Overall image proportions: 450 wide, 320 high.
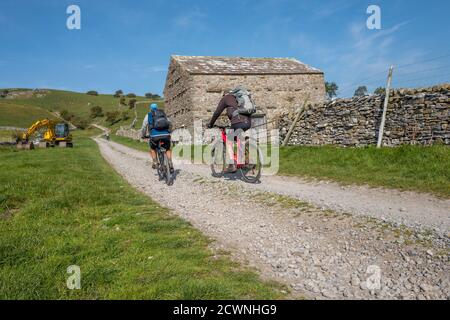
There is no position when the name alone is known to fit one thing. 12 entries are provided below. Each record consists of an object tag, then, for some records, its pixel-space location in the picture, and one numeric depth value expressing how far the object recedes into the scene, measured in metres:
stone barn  26.77
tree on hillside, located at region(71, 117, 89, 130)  89.68
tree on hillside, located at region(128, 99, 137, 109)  107.75
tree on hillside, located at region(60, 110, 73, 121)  99.69
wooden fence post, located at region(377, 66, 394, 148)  12.03
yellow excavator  30.80
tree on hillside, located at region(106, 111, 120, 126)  90.75
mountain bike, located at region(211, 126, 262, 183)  8.45
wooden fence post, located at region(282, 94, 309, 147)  16.12
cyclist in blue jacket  9.58
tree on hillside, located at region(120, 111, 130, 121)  87.62
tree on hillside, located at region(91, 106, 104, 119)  105.26
